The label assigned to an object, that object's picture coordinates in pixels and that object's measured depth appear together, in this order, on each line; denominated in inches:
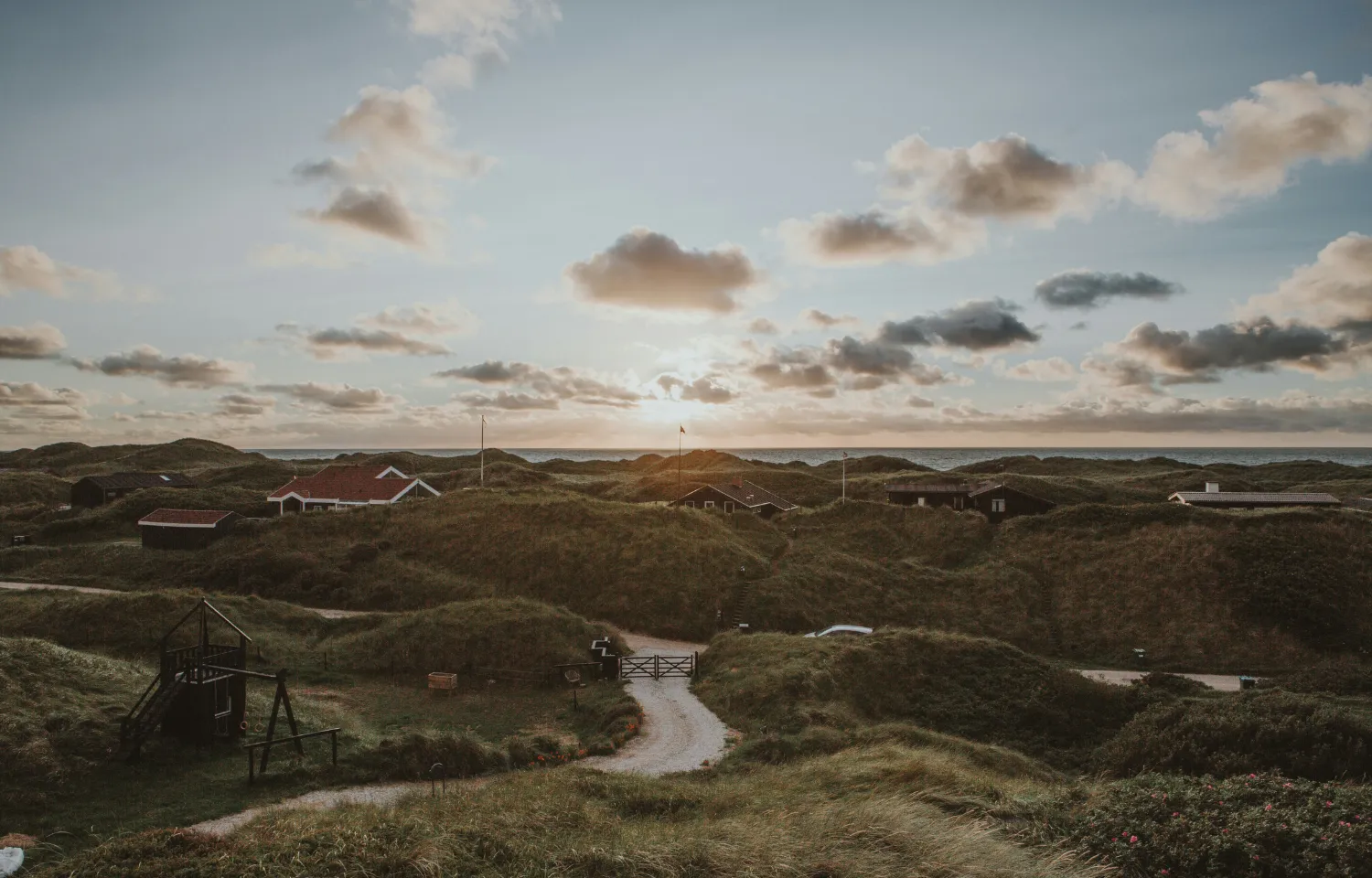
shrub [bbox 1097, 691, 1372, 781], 729.6
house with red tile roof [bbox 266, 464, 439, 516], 2487.7
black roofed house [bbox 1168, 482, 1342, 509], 2394.2
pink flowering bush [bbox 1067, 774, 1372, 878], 404.5
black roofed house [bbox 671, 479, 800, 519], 2561.5
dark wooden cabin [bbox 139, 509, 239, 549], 2110.0
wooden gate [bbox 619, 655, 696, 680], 1264.8
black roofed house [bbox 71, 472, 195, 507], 3002.0
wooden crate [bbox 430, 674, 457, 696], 1175.0
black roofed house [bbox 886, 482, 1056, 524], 2429.9
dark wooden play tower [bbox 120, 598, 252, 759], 788.6
